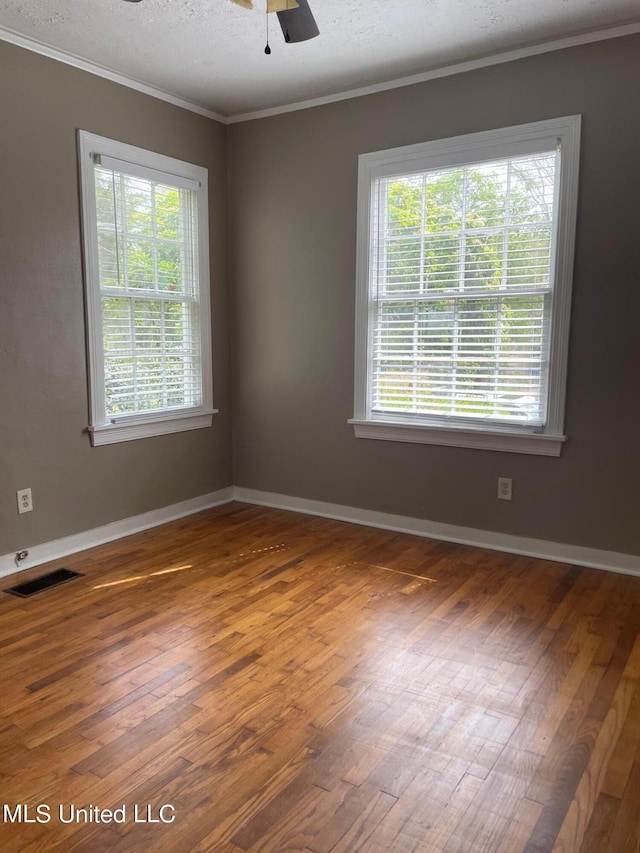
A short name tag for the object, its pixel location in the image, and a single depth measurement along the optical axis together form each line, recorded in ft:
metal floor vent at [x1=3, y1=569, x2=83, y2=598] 10.07
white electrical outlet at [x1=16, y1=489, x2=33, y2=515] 10.94
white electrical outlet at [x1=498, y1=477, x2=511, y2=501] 11.80
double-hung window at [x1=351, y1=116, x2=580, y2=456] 11.00
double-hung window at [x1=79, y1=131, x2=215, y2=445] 11.83
